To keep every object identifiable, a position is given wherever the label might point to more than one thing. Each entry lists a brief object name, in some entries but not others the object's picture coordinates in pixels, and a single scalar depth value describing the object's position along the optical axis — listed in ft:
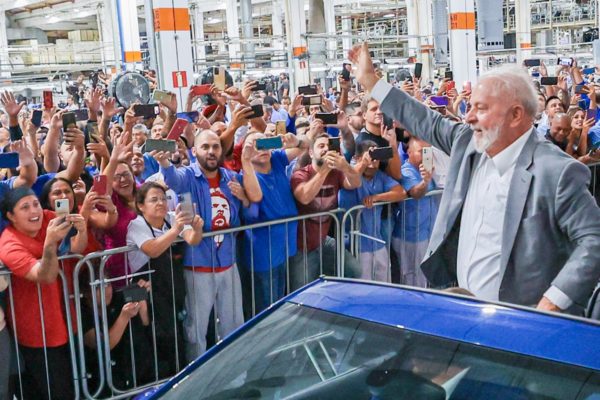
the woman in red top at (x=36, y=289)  13.46
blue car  6.26
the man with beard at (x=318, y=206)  17.30
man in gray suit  9.32
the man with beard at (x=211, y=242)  15.97
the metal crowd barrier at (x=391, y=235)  18.12
